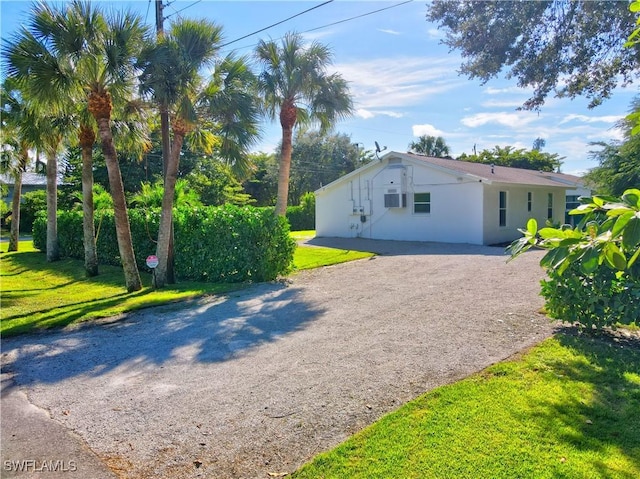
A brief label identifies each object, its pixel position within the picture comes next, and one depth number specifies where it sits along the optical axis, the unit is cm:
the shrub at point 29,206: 3334
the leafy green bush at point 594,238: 164
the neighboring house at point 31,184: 3991
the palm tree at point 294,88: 1334
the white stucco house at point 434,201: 1789
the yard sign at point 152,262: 1020
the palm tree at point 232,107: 1049
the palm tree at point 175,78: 970
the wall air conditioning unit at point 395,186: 1973
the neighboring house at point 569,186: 2402
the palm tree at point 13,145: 1409
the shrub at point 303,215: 3594
